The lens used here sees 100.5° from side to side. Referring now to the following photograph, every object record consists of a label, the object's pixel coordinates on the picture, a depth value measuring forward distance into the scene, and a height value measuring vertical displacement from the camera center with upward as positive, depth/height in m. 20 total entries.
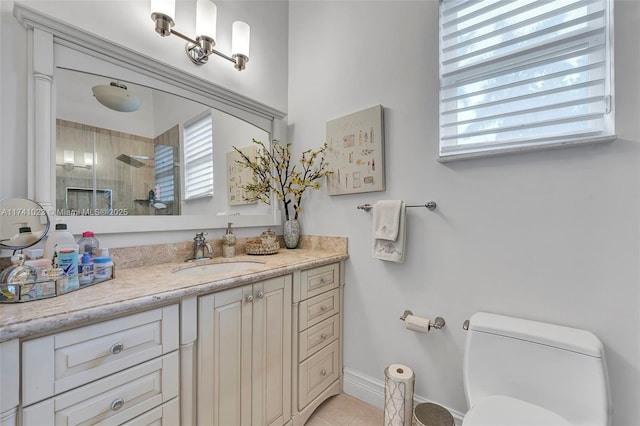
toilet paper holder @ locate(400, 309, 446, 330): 1.35 -0.57
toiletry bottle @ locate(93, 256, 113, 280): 0.99 -0.21
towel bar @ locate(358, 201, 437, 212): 1.41 +0.04
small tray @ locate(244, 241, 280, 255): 1.67 -0.22
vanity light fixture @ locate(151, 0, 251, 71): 1.24 +0.95
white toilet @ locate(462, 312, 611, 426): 0.93 -0.62
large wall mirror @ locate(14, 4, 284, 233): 1.05 +0.35
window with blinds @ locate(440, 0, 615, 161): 1.04 +0.62
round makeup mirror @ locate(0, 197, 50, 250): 0.94 -0.04
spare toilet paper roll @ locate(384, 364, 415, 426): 1.32 -0.93
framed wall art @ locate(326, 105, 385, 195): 1.59 +0.39
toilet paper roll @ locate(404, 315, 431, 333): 1.34 -0.57
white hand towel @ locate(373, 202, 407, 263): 1.45 -0.18
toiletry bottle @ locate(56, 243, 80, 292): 0.86 -0.18
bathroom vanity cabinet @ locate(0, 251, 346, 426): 0.67 -0.48
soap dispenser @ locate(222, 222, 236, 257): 1.60 -0.19
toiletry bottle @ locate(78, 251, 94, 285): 0.93 -0.21
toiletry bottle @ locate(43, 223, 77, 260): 0.97 -0.10
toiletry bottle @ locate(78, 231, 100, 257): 1.06 -0.13
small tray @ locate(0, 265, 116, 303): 0.75 -0.23
